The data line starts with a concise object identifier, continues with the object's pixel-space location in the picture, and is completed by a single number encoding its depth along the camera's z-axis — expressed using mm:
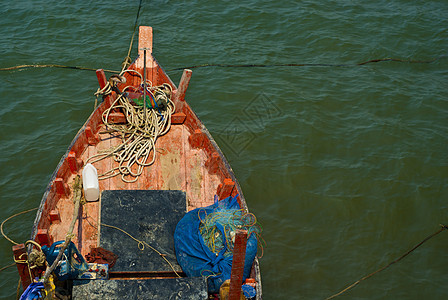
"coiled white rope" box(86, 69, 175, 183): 7773
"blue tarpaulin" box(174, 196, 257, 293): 5812
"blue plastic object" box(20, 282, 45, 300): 4531
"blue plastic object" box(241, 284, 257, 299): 5383
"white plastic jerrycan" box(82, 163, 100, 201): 6930
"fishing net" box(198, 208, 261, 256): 6102
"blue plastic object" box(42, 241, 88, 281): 5172
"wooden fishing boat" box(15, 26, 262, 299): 5922
